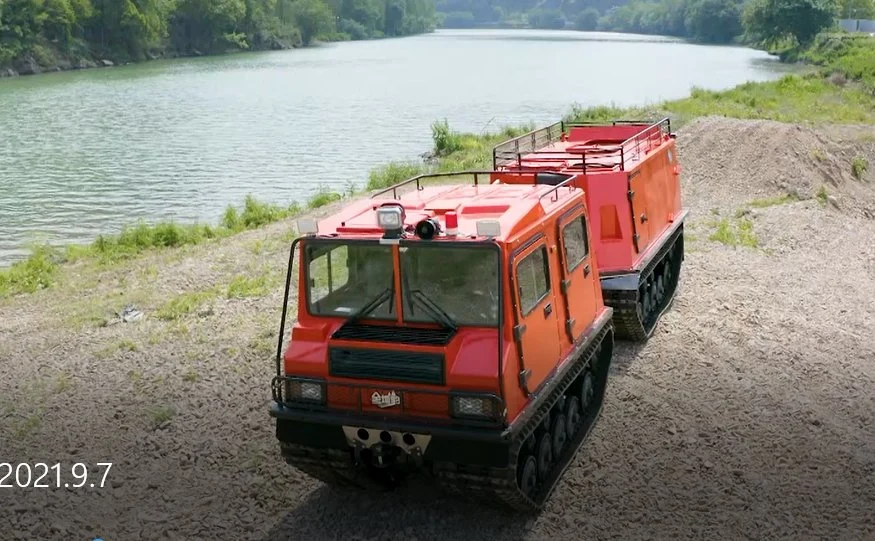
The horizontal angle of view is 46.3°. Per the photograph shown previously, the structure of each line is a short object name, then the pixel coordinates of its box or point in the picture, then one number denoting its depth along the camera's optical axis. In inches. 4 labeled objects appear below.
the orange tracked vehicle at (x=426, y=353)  280.8
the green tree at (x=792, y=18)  3221.0
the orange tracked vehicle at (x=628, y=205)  456.1
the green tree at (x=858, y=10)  4394.7
